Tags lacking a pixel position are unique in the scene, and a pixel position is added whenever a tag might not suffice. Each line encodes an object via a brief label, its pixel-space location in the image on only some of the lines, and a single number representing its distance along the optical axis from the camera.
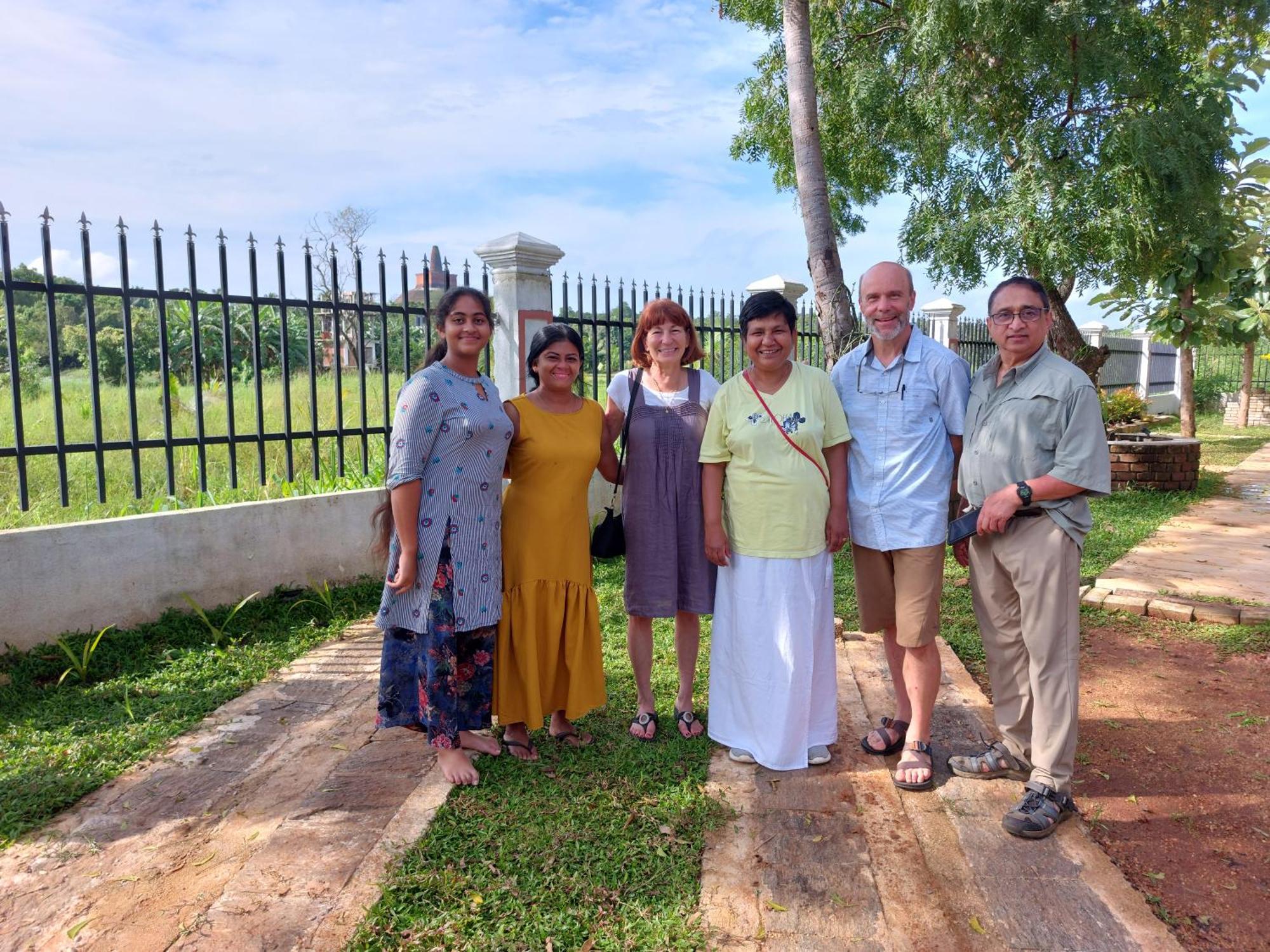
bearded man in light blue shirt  2.88
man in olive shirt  2.62
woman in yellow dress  3.00
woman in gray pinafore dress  3.08
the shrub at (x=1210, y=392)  20.75
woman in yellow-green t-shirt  2.90
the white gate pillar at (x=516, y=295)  5.61
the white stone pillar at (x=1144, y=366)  19.45
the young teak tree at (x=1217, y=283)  9.62
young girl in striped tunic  2.80
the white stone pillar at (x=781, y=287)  7.93
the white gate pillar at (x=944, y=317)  11.18
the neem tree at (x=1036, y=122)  7.22
